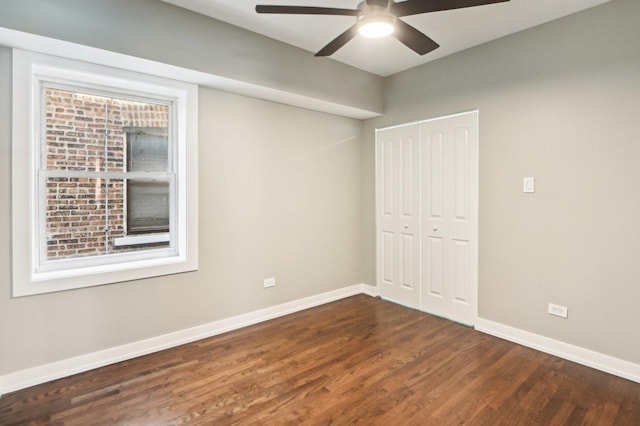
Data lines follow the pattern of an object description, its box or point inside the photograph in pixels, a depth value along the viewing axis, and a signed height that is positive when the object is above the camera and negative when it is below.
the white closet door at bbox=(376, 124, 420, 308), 3.82 -0.04
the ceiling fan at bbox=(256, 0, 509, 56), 1.81 +1.15
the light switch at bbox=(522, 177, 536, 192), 2.89 +0.23
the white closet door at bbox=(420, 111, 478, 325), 3.31 -0.07
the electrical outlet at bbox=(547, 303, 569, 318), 2.71 -0.84
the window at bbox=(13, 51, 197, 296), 2.29 +0.28
